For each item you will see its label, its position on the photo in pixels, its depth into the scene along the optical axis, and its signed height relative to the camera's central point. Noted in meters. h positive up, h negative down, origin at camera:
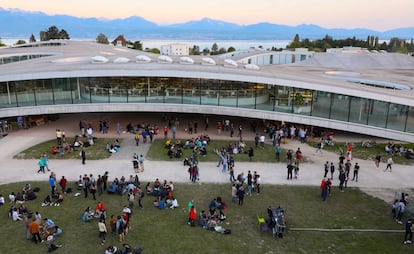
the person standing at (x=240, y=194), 18.30 -7.82
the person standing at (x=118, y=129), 30.42 -7.82
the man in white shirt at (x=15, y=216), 16.62 -8.18
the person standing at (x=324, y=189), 18.86 -7.73
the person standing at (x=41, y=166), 22.36 -8.01
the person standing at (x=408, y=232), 15.12 -7.91
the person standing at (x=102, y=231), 14.95 -7.94
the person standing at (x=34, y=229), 14.77 -7.81
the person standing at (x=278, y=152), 25.03 -7.78
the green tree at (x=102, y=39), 132.25 -1.98
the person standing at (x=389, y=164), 23.25 -7.92
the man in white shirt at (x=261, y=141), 27.84 -7.88
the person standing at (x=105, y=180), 19.64 -7.71
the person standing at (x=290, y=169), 21.67 -7.69
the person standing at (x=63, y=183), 19.38 -7.79
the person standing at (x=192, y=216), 16.30 -7.93
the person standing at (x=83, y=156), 23.95 -7.89
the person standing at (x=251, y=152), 24.94 -7.81
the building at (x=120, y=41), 133.66 -2.71
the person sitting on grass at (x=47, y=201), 18.25 -8.25
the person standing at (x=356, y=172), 21.42 -7.78
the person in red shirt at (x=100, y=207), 16.62 -7.73
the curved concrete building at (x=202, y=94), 29.02 -4.83
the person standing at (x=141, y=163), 22.78 -7.88
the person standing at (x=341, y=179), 20.24 -7.70
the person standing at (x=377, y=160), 24.02 -7.90
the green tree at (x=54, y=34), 111.76 -0.36
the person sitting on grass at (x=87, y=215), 16.64 -8.13
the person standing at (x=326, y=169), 21.83 -7.72
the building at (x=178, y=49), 154.34 -5.97
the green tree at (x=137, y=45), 112.81 -3.53
